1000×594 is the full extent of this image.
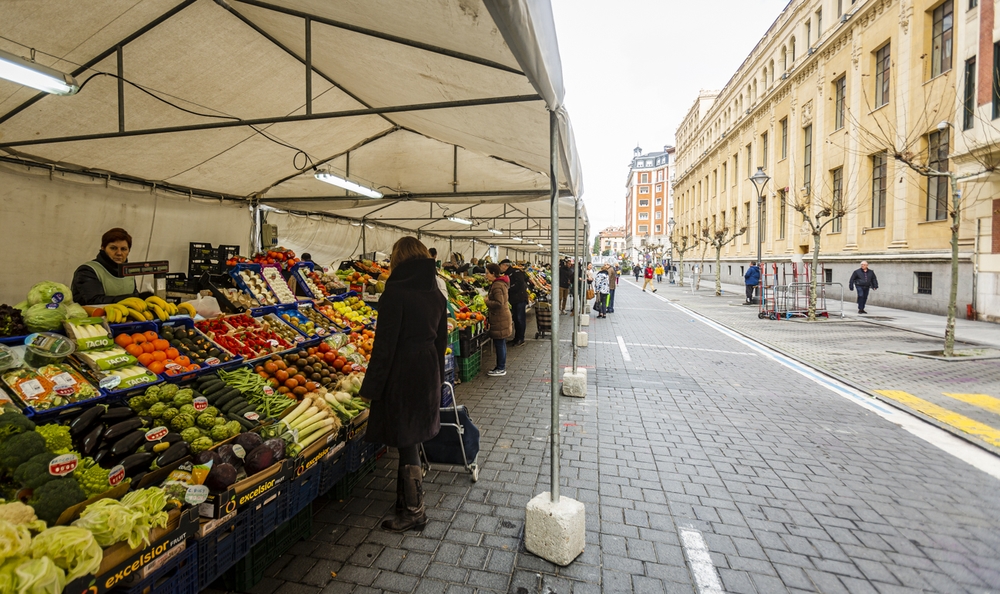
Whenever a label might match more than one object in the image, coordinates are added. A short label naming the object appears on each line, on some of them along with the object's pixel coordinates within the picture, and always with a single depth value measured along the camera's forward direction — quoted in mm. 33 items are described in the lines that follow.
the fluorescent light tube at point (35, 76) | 3395
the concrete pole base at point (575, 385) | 7086
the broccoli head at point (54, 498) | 2176
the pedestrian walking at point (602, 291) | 17094
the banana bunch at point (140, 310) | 4078
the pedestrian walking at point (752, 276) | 20875
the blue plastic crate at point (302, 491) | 3172
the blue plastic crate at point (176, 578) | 2227
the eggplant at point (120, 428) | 2805
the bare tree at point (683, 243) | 38281
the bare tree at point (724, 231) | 26647
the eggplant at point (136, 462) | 2674
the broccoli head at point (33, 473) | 2236
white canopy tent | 3484
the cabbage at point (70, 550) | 1900
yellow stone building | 14367
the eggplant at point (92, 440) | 2701
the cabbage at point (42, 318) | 3529
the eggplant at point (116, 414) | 2938
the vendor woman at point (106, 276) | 4500
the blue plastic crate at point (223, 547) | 2529
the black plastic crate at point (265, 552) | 2881
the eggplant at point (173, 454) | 2801
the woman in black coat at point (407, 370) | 3406
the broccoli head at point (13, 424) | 2457
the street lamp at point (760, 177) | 19247
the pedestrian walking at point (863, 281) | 16859
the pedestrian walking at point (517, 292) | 10281
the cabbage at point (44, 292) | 3701
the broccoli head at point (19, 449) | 2297
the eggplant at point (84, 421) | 2789
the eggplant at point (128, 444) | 2725
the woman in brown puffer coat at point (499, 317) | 8352
